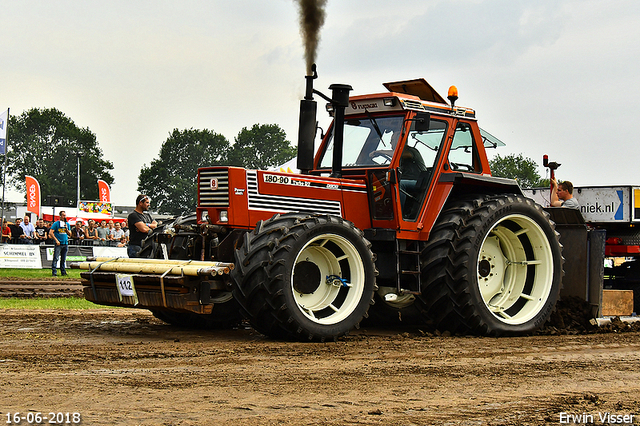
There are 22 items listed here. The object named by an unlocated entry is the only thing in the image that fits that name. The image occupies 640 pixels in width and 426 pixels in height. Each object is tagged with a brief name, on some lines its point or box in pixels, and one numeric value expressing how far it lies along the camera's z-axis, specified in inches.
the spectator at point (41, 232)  987.6
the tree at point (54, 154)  3718.0
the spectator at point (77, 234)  1016.3
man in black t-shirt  454.3
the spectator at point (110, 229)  1072.2
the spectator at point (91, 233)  1028.0
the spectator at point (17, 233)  970.7
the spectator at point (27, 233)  970.3
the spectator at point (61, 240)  805.2
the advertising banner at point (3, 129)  908.7
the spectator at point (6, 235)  1016.2
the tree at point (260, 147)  3762.3
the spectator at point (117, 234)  1070.9
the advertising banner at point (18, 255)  912.9
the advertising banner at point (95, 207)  1852.9
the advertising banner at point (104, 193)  2046.8
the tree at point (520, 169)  2871.6
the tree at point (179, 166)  3577.8
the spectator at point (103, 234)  1059.3
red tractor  289.7
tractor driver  347.9
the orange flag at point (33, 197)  1731.1
